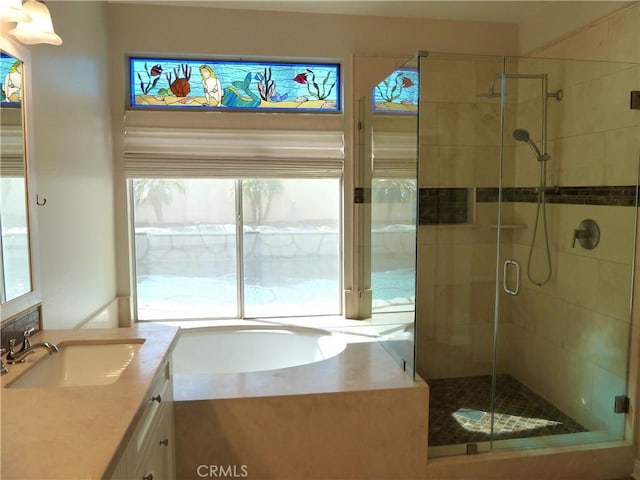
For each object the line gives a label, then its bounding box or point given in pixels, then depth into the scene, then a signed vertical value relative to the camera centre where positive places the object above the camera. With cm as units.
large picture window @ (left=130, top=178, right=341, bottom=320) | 343 -30
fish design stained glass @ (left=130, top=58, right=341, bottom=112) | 332 +84
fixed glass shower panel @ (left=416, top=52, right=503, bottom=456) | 288 -10
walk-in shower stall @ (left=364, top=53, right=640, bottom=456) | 258 -17
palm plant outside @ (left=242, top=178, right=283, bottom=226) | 347 +7
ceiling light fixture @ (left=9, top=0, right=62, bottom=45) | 169 +63
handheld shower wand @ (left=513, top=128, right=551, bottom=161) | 296 +41
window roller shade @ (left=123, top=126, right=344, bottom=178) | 327 +37
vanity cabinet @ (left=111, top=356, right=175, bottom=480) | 130 -76
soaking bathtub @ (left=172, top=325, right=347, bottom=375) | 322 -97
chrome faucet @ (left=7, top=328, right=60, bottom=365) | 162 -51
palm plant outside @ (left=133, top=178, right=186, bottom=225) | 340 +10
